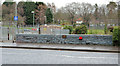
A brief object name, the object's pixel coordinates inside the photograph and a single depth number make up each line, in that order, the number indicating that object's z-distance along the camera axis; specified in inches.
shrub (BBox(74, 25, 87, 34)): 806.1
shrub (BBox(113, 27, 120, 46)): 624.1
